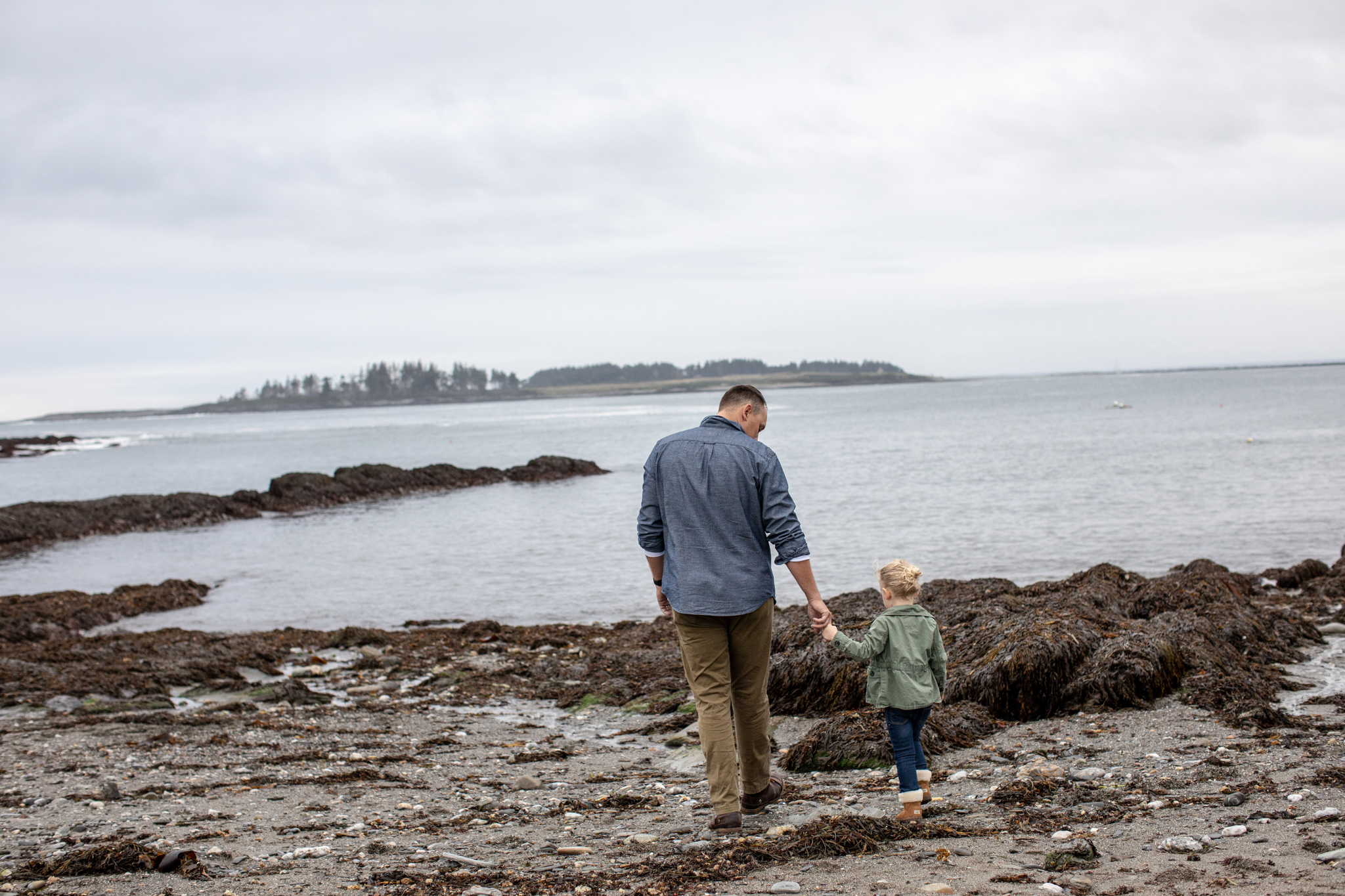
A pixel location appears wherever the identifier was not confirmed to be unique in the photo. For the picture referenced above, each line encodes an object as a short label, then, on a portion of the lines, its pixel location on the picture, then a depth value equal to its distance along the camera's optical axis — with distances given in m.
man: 5.53
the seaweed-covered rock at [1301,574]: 14.89
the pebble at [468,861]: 5.19
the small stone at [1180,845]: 4.54
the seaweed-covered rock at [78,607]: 16.17
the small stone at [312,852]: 5.43
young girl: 5.49
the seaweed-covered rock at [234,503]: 32.84
